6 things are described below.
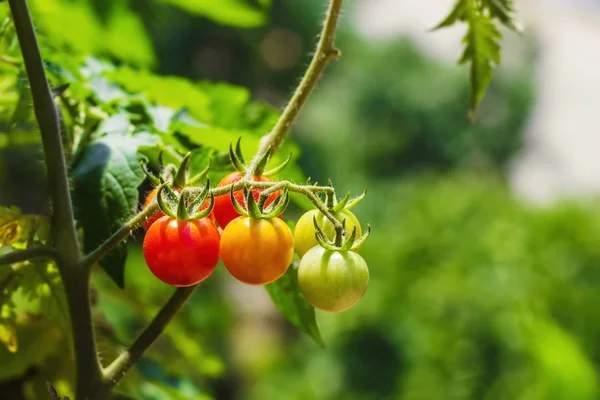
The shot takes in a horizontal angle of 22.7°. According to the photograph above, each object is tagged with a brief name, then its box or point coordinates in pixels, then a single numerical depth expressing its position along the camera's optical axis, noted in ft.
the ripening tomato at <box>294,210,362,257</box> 1.80
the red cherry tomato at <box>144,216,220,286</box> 1.75
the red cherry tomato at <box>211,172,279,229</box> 1.83
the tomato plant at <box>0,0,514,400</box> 1.76
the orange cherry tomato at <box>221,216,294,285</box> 1.74
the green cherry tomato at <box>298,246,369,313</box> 1.75
